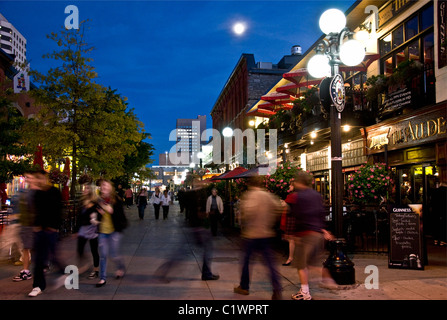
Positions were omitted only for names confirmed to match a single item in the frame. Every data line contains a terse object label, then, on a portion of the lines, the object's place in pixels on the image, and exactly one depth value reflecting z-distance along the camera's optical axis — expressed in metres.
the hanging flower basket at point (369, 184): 10.99
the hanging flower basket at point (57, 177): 20.23
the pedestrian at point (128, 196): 31.82
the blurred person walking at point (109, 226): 6.98
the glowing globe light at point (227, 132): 24.39
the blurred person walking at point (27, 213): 6.29
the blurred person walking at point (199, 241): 7.36
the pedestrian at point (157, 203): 22.98
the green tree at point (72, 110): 18.64
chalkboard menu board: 7.97
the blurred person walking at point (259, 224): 5.65
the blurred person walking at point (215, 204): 12.95
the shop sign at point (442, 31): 11.55
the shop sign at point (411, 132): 11.73
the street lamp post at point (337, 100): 6.95
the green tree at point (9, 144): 14.81
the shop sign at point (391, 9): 13.85
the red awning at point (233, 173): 17.43
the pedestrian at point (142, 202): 22.69
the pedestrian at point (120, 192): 31.55
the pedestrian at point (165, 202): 22.84
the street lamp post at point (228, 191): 18.23
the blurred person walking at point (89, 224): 7.33
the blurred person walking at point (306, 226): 5.84
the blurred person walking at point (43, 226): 6.17
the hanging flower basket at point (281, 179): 11.98
